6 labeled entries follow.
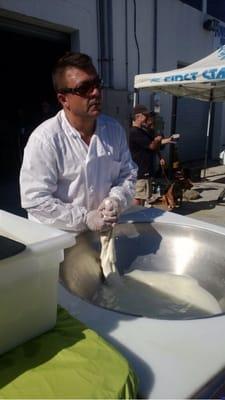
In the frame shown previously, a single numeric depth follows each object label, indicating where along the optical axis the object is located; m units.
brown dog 4.46
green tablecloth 0.57
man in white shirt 1.20
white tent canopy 3.72
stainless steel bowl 1.41
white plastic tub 0.61
